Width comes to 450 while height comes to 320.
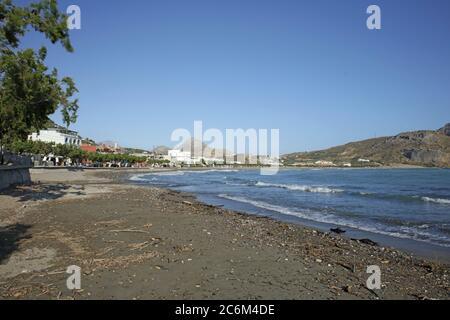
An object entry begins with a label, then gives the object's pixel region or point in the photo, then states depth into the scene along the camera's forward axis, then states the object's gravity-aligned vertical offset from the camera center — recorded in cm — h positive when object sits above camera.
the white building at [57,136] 10550 +788
